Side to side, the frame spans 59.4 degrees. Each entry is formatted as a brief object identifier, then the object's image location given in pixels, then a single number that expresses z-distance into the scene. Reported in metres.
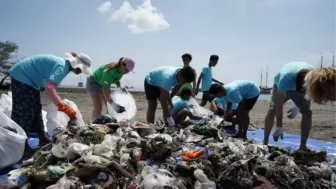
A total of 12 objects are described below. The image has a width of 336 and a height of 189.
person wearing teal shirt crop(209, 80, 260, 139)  4.96
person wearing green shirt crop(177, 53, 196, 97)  6.37
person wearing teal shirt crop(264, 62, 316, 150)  3.87
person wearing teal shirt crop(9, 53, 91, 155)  3.67
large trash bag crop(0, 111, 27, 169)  3.03
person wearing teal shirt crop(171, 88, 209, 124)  5.24
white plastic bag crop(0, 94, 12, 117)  4.56
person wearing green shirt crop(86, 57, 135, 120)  4.71
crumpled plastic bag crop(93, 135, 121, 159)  2.84
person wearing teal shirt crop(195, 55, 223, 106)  6.80
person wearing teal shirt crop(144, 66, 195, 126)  4.34
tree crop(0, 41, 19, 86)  24.81
